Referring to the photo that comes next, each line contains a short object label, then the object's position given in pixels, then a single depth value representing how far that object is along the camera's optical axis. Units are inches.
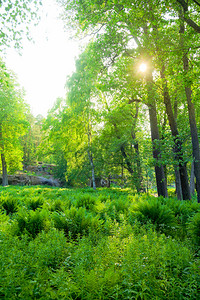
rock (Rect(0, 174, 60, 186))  1075.9
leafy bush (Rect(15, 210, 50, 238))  156.2
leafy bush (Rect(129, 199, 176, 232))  182.8
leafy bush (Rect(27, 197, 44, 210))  251.4
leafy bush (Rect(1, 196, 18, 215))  257.4
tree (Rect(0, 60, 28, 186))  838.5
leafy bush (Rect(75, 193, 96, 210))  254.8
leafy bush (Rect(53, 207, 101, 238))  159.8
